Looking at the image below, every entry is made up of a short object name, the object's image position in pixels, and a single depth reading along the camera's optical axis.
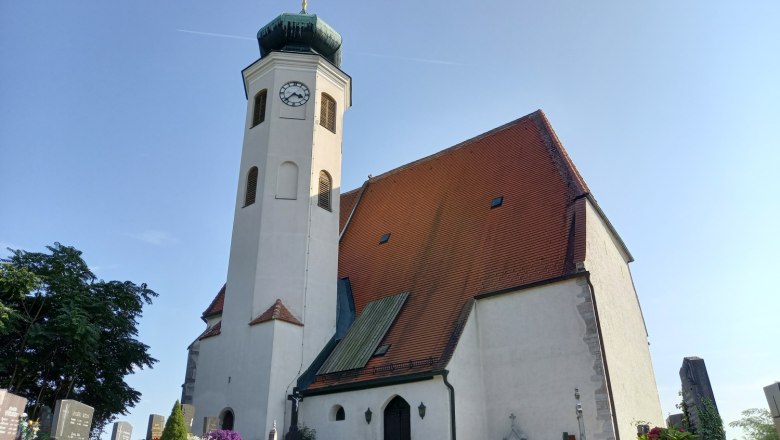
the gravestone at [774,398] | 6.29
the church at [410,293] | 11.98
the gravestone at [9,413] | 9.71
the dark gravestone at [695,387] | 11.53
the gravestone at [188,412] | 12.03
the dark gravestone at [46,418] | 11.75
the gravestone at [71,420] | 10.22
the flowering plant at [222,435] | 11.47
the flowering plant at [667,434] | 9.29
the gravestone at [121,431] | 11.62
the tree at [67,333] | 14.57
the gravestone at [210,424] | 12.52
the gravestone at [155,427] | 11.44
